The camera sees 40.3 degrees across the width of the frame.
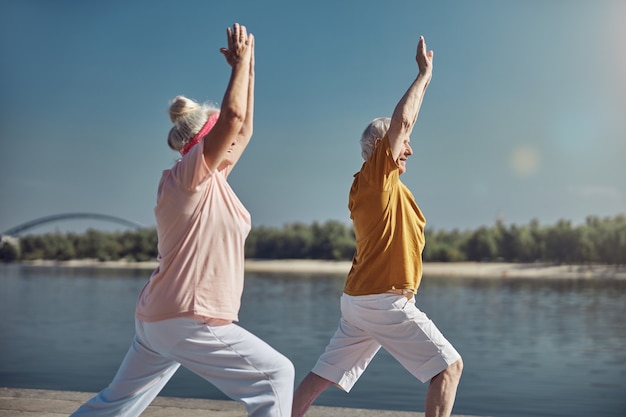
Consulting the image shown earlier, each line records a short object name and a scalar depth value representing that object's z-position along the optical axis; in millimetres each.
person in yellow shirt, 3734
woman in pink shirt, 2979
